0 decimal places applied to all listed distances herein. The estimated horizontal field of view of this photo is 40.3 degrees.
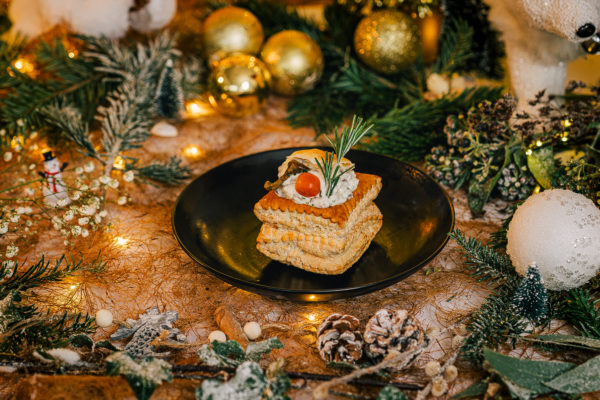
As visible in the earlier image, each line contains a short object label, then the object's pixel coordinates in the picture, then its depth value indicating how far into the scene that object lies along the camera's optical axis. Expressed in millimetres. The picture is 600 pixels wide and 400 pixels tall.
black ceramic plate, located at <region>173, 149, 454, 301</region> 575
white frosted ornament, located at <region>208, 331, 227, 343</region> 548
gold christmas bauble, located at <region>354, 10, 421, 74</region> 785
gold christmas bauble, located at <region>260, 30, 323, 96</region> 798
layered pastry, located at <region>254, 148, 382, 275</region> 588
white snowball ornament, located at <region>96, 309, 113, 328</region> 560
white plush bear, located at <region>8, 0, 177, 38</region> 761
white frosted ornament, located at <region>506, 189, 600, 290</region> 552
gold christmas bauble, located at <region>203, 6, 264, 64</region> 815
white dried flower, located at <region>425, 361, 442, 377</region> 521
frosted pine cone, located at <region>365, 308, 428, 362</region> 530
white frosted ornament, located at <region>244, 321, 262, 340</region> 556
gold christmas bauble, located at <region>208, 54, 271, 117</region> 776
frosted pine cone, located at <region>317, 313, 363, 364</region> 534
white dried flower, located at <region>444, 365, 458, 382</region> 520
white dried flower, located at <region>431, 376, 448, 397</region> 512
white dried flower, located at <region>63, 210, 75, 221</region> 612
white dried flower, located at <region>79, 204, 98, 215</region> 616
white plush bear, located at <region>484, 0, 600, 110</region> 623
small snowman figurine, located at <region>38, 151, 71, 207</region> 654
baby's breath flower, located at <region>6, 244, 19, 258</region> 586
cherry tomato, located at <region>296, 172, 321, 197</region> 588
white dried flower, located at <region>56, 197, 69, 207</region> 608
